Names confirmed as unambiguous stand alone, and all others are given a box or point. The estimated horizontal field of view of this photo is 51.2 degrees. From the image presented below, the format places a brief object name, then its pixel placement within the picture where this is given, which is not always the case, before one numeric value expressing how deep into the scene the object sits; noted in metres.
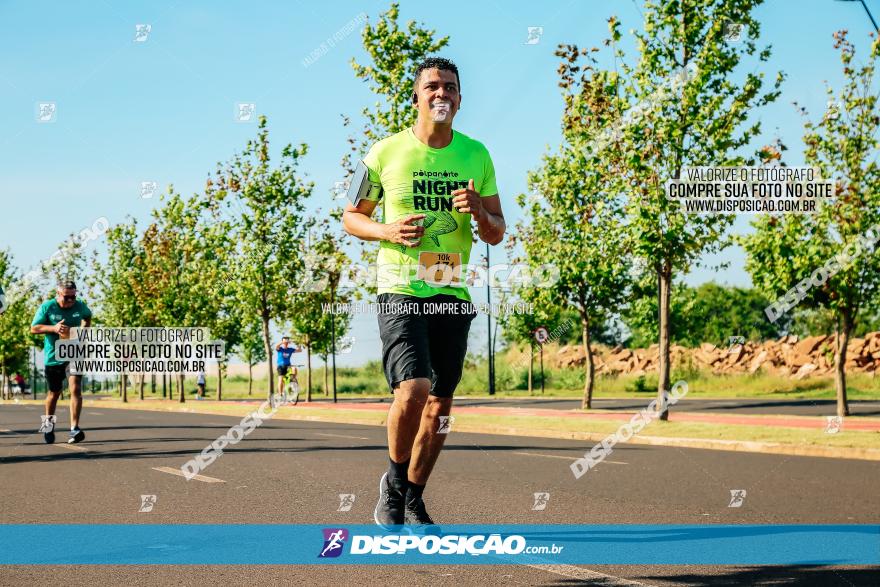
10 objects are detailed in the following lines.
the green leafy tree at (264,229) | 29.36
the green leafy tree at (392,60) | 21.17
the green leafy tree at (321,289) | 29.66
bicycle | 29.07
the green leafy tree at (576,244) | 25.66
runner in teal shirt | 11.21
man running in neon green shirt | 4.37
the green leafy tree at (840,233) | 18.97
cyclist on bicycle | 28.22
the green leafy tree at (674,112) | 17.09
